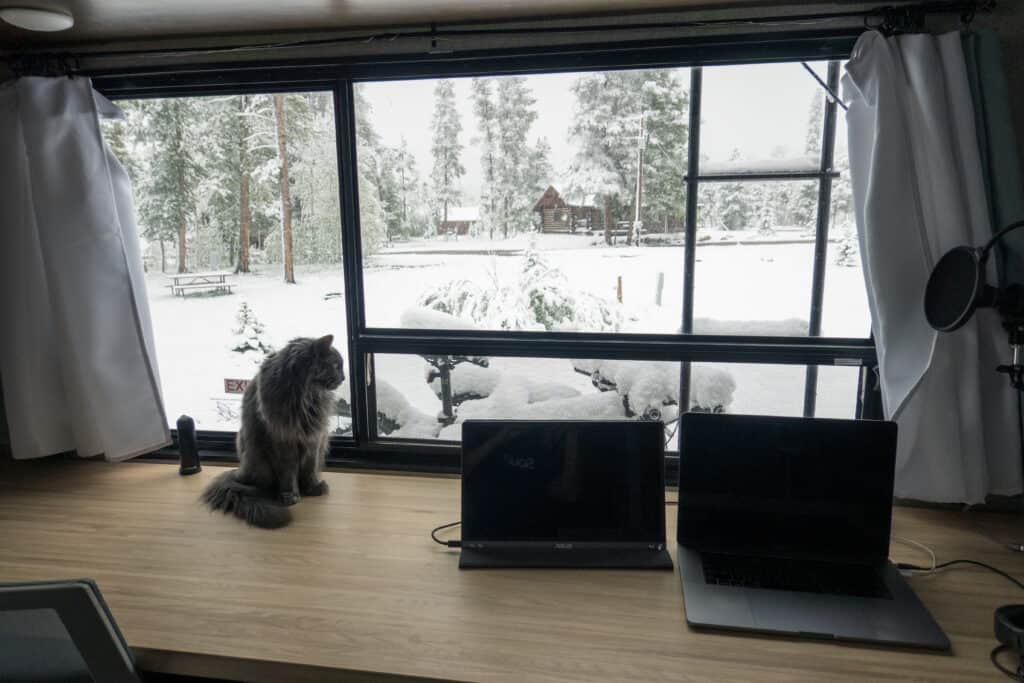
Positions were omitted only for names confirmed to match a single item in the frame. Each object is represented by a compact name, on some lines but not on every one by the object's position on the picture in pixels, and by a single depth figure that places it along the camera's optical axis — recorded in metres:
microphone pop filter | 1.15
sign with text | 1.98
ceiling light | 1.39
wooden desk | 0.99
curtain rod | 1.38
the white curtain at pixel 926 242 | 1.33
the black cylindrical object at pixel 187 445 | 1.83
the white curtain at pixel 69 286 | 1.67
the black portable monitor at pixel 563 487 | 1.35
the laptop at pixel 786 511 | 1.19
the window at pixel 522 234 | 1.57
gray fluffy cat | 1.55
